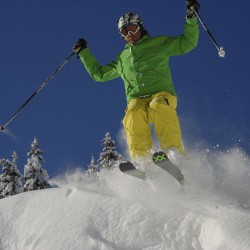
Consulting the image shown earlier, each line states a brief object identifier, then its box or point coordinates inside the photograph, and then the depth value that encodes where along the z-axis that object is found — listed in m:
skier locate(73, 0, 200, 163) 6.15
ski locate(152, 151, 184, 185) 5.30
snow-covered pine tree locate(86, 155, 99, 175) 29.76
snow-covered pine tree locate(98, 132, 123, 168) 27.88
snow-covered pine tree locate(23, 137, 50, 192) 27.39
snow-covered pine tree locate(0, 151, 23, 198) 27.86
